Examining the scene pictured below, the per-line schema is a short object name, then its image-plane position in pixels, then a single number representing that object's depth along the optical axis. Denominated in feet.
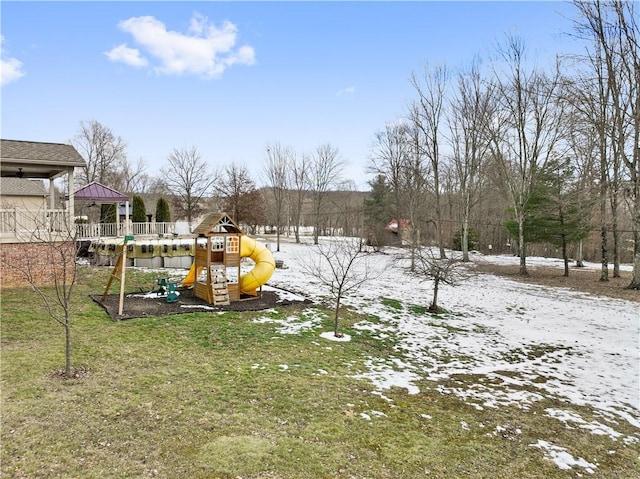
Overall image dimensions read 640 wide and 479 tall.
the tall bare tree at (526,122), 57.91
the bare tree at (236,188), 111.55
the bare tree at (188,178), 112.27
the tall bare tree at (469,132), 68.80
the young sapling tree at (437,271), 34.32
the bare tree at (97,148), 116.78
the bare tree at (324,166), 116.88
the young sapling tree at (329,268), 44.47
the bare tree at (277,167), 110.01
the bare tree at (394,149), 86.58
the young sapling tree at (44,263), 32.76
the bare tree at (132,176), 132.46
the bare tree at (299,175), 115.65
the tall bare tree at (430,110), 71.46
